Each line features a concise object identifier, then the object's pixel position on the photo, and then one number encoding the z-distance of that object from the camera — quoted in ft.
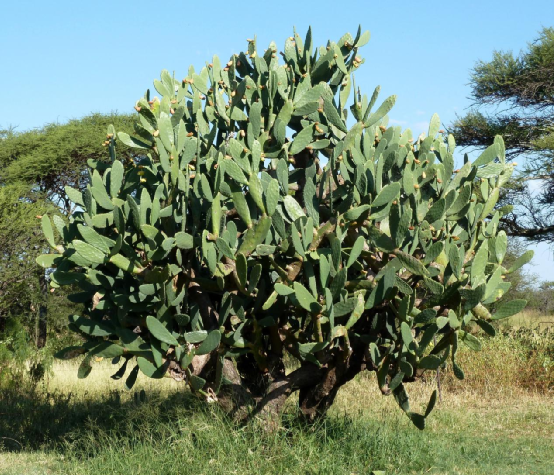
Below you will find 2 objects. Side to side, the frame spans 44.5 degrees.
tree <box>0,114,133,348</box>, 42.56
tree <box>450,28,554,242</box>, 44.47
